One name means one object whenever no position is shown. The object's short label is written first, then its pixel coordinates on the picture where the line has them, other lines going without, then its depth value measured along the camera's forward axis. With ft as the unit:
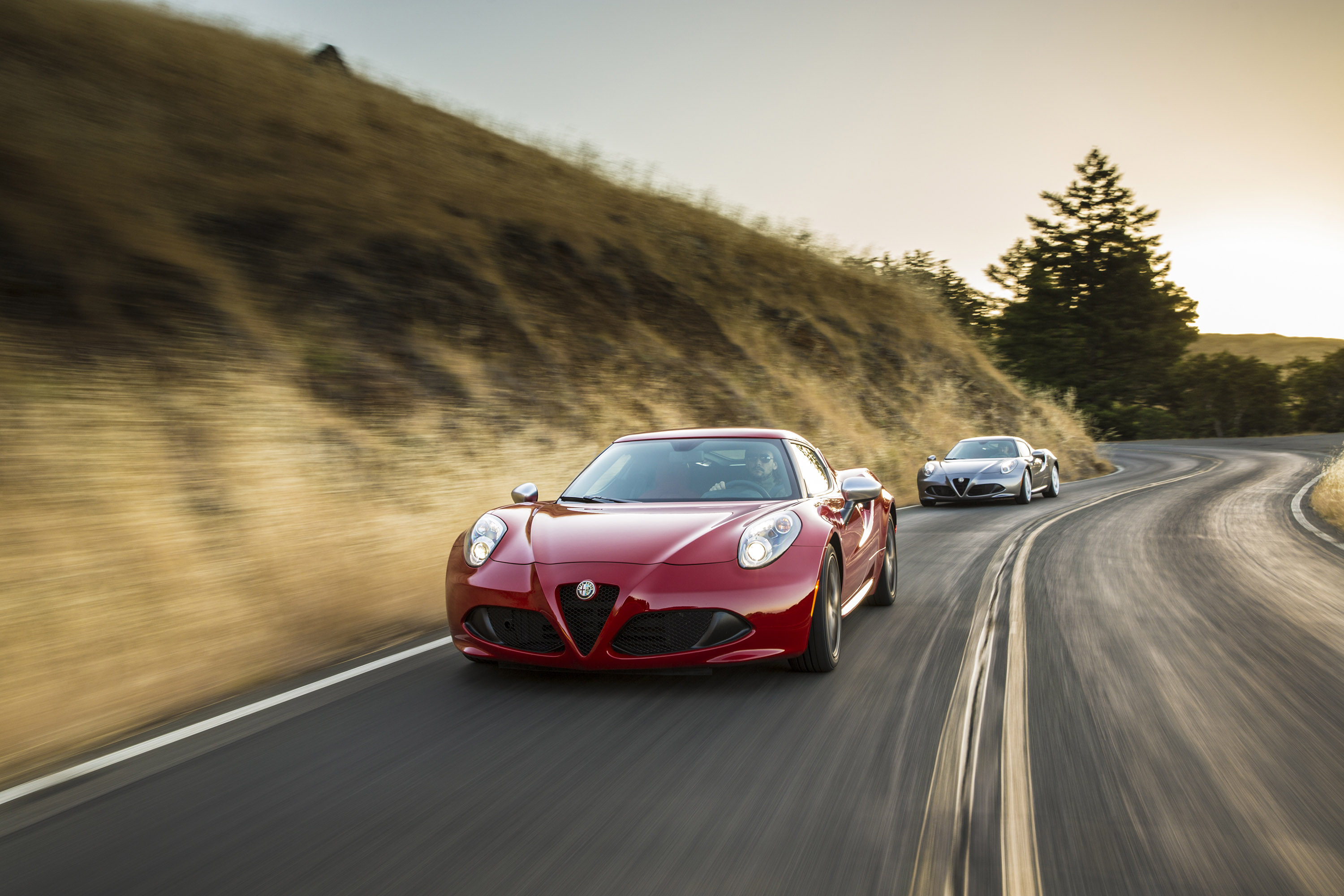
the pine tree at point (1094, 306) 197.98
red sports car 15.17
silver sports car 58.90
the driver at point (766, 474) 19.54
